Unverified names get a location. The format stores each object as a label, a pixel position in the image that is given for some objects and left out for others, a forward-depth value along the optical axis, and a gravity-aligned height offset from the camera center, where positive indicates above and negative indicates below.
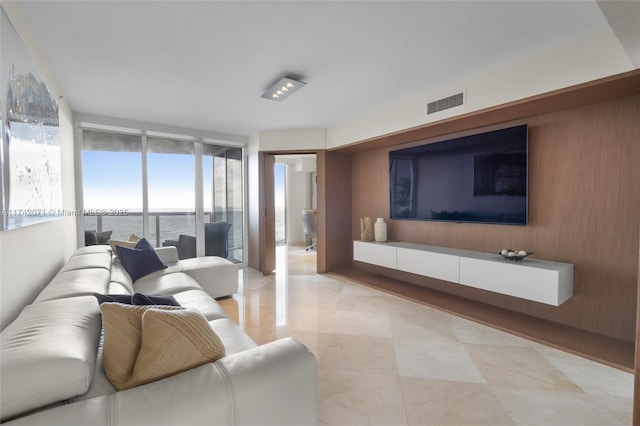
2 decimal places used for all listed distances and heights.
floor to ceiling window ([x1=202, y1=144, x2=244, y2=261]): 4.86 +0.23
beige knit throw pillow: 1.01 -0.51
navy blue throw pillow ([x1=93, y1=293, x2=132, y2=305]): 1.39 -0.46
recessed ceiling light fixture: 2.66 +1.12
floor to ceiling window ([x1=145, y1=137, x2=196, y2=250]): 4.37 +0.19
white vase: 4.12 -0.39
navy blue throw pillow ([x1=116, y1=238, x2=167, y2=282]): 2.94 -0.60
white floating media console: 2.39 -0.67
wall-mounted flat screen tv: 2.81 +0.26
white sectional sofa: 0.81 -0.59
